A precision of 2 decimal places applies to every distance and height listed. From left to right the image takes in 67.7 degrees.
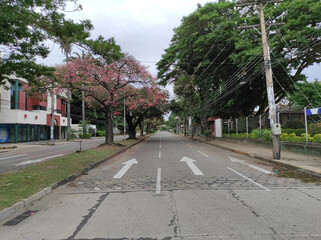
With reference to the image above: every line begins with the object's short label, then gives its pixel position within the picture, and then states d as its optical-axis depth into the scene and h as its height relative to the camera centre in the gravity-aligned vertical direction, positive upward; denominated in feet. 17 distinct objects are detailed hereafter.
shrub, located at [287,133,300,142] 47.79 -2.70
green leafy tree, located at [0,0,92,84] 24.07 +11.36
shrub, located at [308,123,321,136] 42.17 -0.69
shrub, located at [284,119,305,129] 53.41 +0.15
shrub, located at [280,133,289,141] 51.87 -2.66
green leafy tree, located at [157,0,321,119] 56.03 +21.39
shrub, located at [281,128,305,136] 49.90 -1.39
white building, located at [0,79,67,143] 95.96 +5.22
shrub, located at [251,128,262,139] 63.41 -2.10
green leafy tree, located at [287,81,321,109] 70.08 +8.74
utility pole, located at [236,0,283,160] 38.65 +4.94
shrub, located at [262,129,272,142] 57.78 -2.45
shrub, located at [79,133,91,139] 52.42 -1.62
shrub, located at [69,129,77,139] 52.52 -1.09
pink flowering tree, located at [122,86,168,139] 68.61 +8.27
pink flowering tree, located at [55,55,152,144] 56.44 +12.26
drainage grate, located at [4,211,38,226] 14.35 -5.65
